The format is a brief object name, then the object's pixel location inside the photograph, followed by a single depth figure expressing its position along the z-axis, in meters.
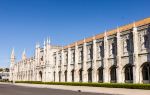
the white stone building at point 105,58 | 24.81
